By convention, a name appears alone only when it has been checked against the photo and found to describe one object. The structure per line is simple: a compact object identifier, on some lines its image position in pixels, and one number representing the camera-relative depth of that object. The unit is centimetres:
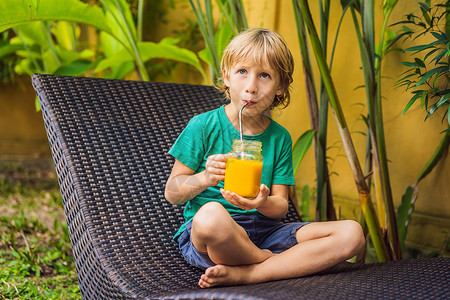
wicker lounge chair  129
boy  131
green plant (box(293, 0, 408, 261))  182
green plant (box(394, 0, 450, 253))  212
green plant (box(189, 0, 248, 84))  213
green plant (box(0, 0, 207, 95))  181
